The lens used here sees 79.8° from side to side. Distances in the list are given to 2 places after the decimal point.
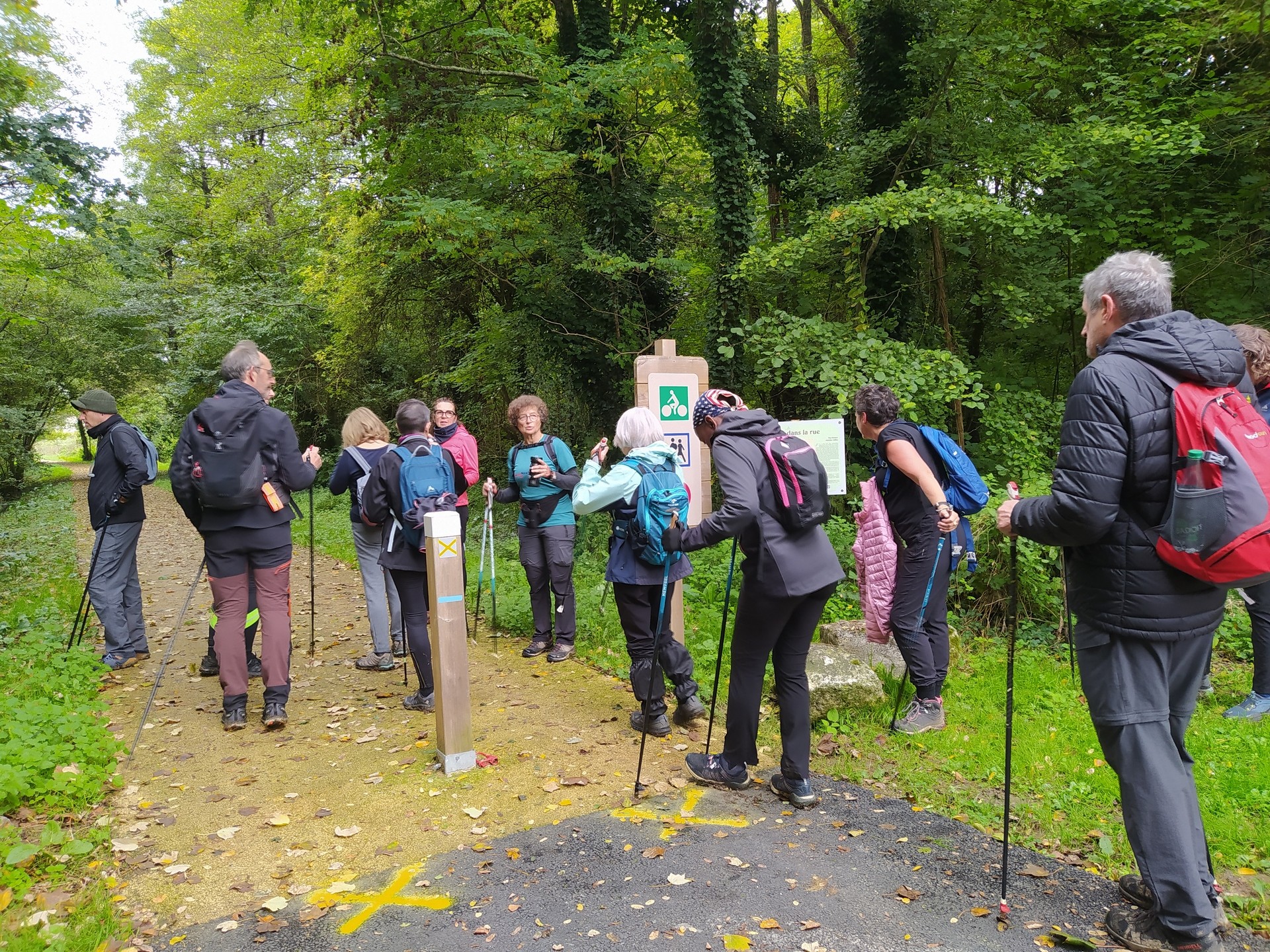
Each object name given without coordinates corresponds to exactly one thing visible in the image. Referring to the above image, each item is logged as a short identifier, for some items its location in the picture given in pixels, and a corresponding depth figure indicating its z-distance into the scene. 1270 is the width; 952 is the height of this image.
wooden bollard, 4.30
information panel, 6.19
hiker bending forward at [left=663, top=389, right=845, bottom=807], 3.69
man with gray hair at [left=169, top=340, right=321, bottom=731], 4.83
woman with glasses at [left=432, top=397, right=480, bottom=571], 6.57
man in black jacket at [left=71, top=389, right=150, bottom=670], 6.19
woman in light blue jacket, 4.36
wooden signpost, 5.72
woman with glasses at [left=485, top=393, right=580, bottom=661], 6.32
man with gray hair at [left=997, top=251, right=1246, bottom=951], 2.67
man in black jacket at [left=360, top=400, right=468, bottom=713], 5.21
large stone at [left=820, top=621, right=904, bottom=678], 5.70
